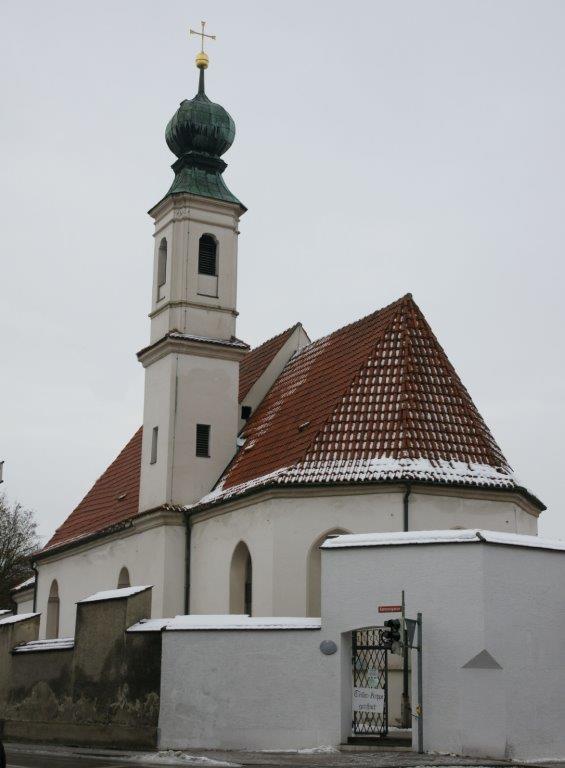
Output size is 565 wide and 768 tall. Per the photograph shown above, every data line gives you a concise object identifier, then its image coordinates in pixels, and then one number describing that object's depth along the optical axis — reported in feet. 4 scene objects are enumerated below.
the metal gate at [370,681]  78.33
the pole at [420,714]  73.51
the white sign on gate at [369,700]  78.18
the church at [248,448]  97.35
